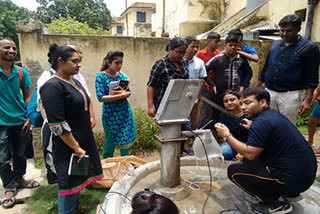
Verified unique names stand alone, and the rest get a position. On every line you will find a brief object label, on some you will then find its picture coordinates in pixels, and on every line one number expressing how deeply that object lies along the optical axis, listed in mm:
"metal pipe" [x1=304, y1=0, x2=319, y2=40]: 6502
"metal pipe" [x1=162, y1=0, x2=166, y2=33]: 16244
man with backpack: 2578
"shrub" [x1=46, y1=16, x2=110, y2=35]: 13213
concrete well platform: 2020
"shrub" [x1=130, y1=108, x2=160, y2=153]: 4215
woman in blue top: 2855
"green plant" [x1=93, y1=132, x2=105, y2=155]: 4131
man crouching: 1793
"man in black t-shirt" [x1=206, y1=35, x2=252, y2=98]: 3387
